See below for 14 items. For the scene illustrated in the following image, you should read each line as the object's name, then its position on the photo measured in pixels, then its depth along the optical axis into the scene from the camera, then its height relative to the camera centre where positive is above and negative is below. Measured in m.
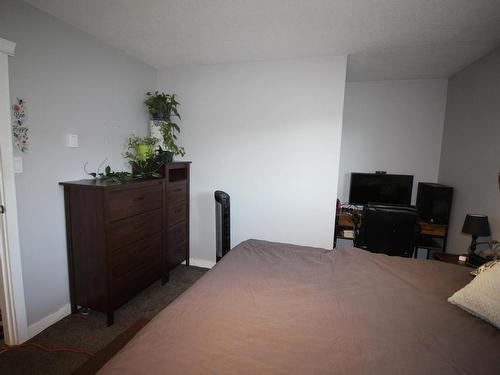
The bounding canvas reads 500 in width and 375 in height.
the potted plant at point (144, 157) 2.43 -0.01
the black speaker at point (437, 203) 2.83 -0.46
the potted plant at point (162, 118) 2.71 +0.44
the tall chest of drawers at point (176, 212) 2.62 -0.64
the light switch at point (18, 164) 1.68 -0.09
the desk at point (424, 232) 2.91 -0.85
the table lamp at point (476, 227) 2.08 -0.54
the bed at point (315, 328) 0.88 -0.73
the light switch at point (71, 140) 2.02 +0.11
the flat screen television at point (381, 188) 3.21 -0.34
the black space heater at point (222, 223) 2.69 -0.73
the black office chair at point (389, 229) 2.56 -0.72
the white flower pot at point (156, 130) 2.71 +0.29
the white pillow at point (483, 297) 1.10 -0.63
